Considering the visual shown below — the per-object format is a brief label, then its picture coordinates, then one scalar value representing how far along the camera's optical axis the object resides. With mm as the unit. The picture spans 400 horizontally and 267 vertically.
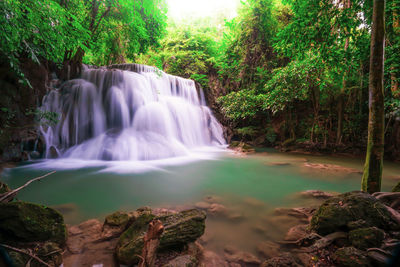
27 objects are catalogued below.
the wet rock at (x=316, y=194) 3979
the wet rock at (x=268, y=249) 2181
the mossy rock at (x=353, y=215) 2193
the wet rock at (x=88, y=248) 2025
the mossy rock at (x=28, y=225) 2029
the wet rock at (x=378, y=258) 1618
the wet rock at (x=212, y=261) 2016
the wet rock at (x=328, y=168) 6344
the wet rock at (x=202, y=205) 3568
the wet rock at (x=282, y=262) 1859
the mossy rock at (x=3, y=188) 2891
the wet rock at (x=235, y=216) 3069
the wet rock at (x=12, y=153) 6605
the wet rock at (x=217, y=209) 3284
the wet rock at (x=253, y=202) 3697
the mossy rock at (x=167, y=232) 1968
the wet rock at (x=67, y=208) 3378
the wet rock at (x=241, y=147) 10525
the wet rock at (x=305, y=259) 1934
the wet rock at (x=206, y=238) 2449
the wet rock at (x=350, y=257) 1691
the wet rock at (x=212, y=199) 3850
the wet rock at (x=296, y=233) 2441
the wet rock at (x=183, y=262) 1782
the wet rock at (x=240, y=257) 2065
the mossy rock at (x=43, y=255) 1693
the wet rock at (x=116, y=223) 2465
